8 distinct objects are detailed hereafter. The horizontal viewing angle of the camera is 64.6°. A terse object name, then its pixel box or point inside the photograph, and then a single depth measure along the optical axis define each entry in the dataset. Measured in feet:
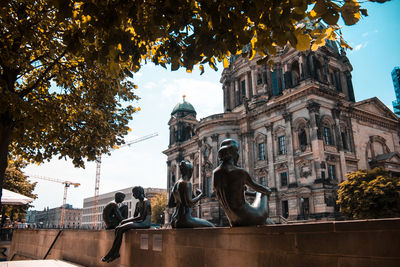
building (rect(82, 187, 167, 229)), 327.12
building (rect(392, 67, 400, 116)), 375.66
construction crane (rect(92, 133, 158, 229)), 378.94
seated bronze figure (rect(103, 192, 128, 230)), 32.08
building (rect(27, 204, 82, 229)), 488.44
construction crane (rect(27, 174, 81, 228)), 462.60
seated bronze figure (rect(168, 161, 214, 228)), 22.63
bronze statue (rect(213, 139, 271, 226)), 16.21
